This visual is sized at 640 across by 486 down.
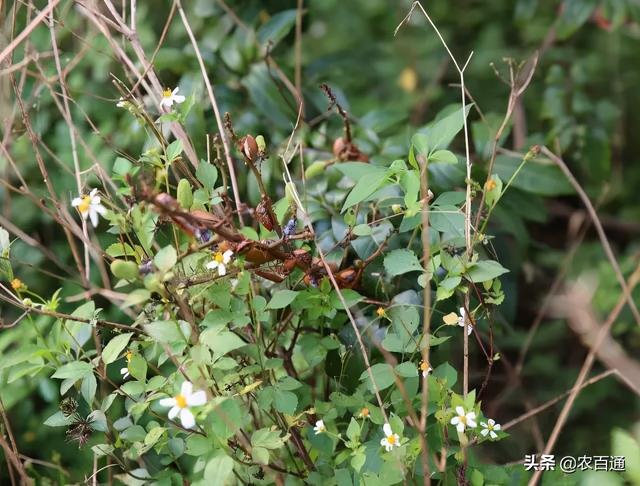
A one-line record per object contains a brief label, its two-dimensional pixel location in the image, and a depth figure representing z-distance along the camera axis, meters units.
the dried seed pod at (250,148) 0.84
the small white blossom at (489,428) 0.82
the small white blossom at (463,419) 0.79
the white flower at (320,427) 0.83
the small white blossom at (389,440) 0.80
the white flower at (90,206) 0.74
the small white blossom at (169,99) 0.85
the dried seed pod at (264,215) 0.84
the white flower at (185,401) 0.69
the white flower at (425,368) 0.81
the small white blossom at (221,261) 0.77
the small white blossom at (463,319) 0.84
